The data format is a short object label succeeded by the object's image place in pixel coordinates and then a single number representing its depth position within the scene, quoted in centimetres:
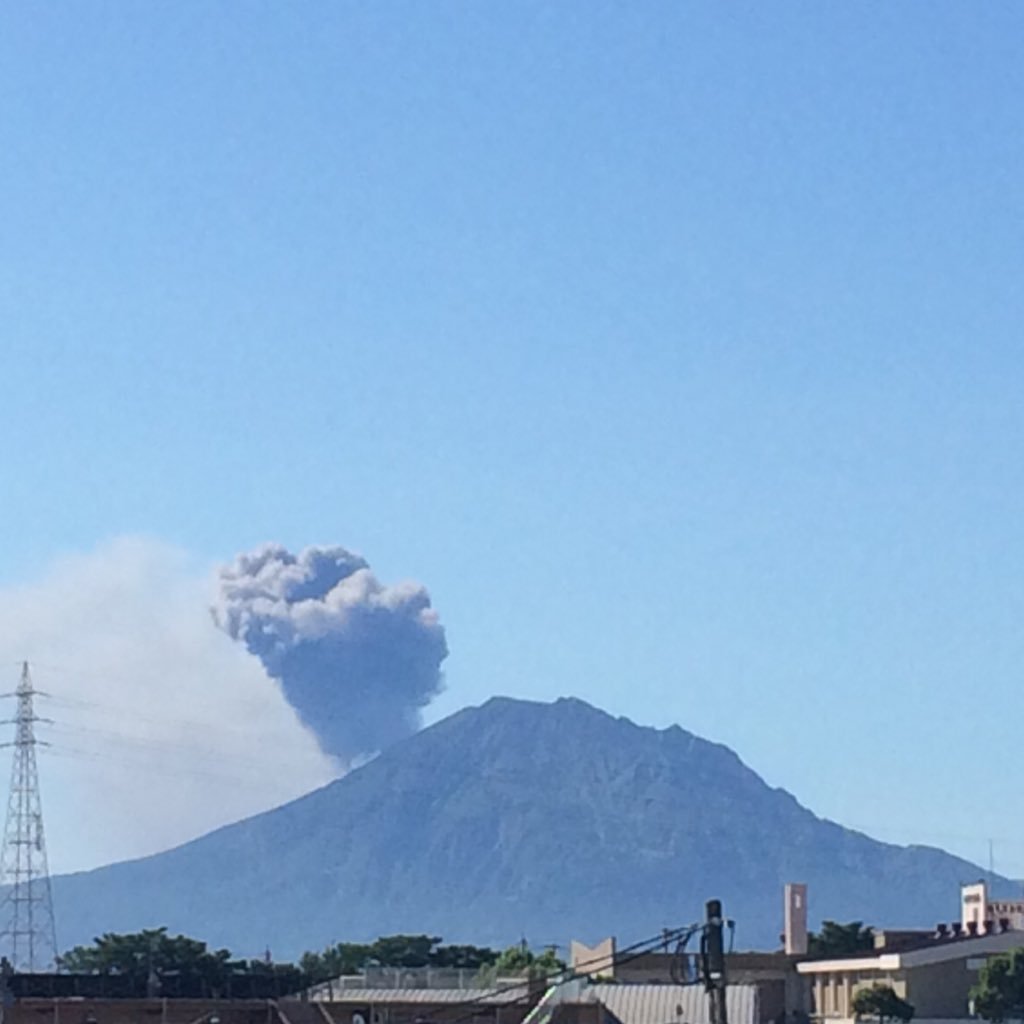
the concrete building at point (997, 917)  16425
